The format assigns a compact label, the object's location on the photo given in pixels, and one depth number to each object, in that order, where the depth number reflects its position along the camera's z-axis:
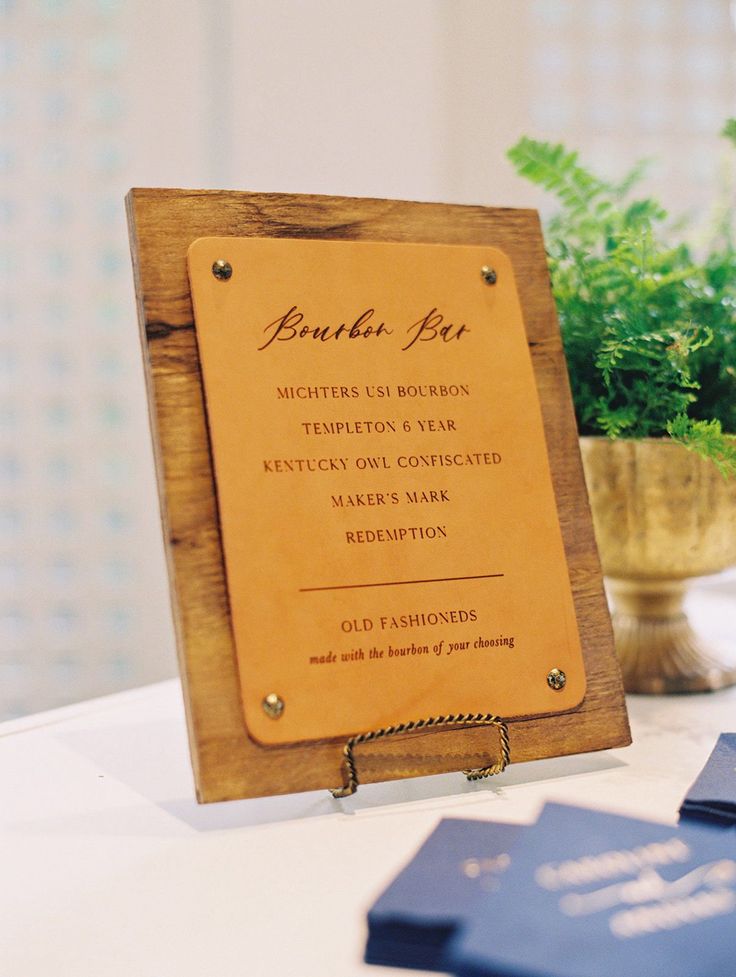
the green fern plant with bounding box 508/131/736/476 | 0.69
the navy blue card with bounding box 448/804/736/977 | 0.33
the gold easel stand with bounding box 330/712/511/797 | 0.53
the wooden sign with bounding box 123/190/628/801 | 0.54
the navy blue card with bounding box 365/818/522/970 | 0.36
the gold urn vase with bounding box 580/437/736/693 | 0.72
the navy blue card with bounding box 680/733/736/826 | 0.50
